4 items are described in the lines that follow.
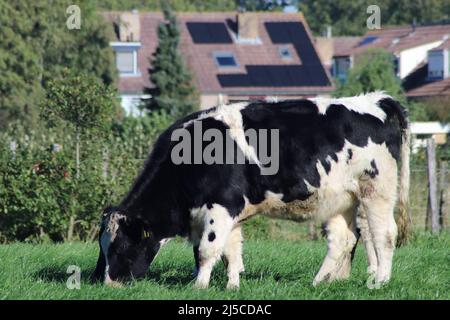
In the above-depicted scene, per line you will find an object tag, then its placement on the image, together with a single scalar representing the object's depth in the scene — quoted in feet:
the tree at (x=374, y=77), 157.17
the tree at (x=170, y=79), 167.32
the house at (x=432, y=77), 197.16
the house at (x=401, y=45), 214.48
